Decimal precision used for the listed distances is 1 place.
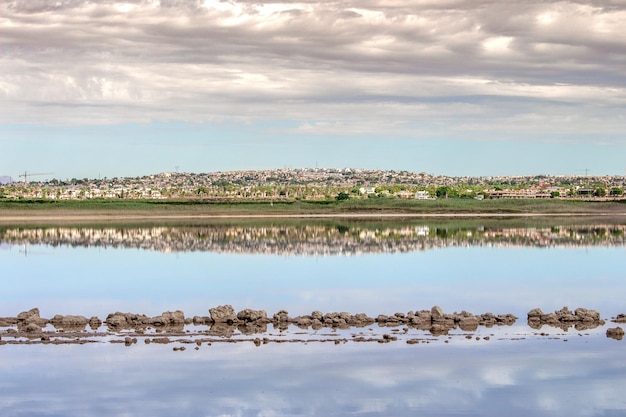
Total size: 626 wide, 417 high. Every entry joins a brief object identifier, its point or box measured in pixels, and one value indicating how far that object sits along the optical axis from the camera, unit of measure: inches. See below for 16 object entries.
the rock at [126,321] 973.8
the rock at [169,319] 976.1
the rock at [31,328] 940.0
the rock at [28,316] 985.5
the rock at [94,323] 973.2
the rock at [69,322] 976.3
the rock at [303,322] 977.0
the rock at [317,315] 989.8
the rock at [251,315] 999.6
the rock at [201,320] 997.2
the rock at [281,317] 1000.2
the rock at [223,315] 993.5
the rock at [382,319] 992.9
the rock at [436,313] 986.7
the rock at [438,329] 938.1
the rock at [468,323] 968.3
